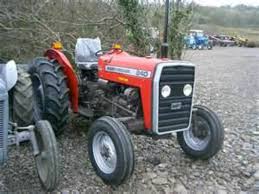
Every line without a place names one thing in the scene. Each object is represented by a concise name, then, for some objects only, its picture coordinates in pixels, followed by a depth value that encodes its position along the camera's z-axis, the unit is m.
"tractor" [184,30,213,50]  22.89
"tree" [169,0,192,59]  5.93
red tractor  2.63
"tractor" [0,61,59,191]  2.29
